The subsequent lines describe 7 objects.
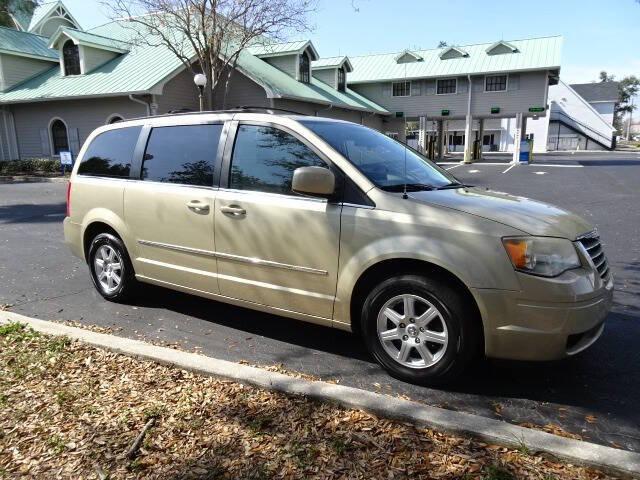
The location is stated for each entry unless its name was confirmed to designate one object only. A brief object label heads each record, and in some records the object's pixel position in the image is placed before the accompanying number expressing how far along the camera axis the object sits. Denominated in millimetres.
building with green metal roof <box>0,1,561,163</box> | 21828
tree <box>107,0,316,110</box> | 18766
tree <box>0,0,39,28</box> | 17828
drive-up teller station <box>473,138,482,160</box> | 38312
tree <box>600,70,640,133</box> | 89875
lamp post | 17516
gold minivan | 3104
